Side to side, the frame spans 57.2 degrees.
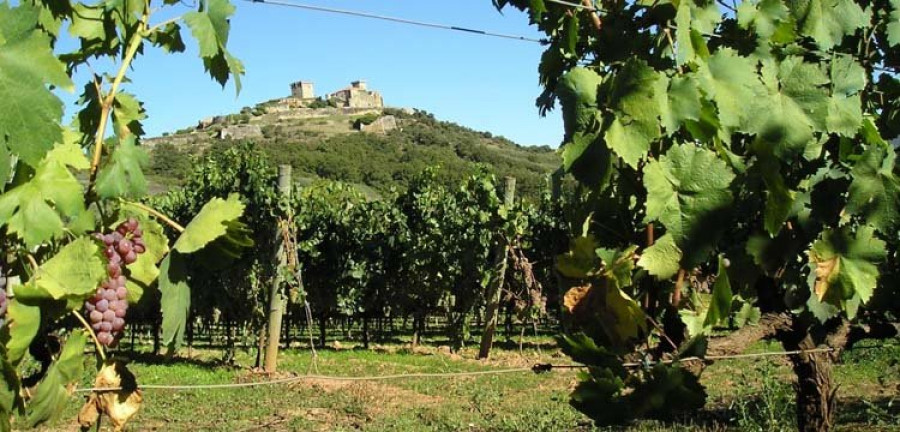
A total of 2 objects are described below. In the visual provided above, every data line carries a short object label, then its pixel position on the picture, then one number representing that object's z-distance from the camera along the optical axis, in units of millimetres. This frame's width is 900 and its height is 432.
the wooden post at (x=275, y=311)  10719
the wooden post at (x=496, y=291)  12492
